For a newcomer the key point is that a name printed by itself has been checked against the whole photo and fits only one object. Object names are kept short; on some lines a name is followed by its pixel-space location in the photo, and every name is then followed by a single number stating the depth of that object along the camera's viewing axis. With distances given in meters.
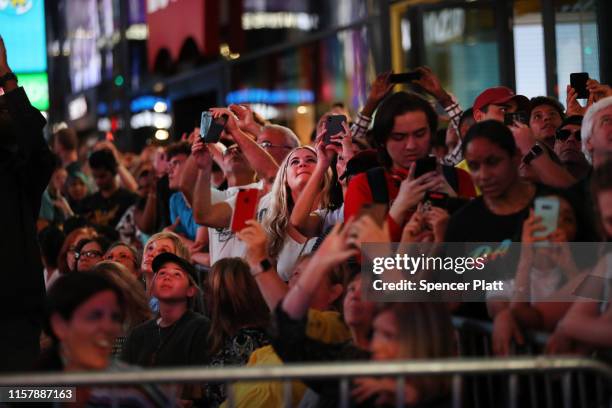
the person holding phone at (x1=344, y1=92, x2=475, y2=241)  5.98
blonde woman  7.73
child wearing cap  7.29
